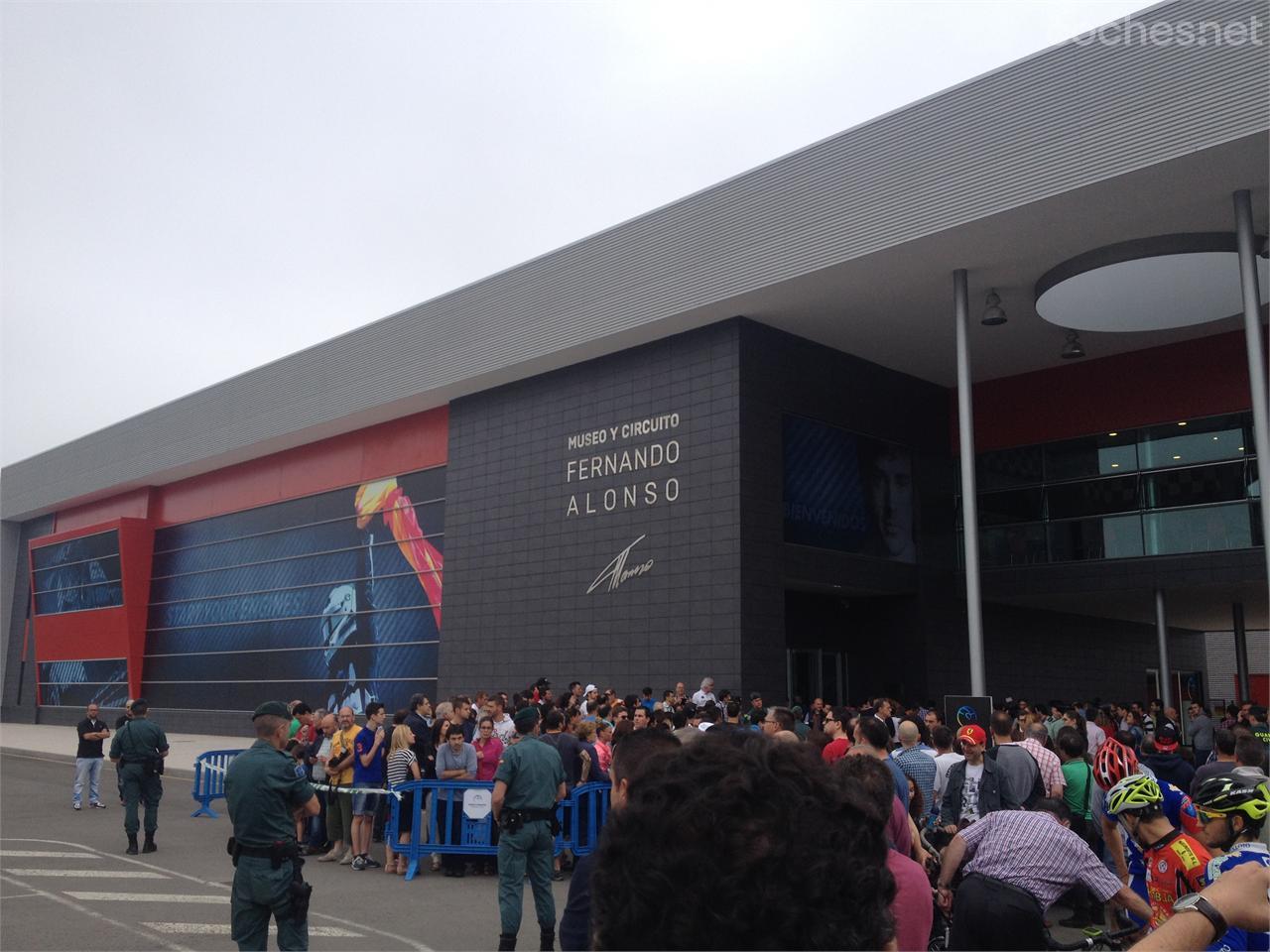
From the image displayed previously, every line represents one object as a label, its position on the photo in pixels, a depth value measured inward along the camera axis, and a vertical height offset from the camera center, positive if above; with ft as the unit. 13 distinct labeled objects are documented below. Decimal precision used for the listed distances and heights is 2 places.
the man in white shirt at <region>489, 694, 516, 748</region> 46.77 -3.86
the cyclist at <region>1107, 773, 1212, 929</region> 14.60 -2.91
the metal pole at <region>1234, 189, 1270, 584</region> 48.47 +14.59
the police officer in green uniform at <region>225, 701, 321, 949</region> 20.56 -4.07
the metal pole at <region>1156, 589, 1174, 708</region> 67.67 -0.69
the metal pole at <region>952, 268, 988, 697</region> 57.47 +8.80
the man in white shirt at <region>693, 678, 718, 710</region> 59.62 -3.21
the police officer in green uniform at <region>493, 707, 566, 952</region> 25.29 -4.53
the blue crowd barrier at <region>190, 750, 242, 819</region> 53.57 -7.14
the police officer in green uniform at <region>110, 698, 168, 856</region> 41.04 -4.95
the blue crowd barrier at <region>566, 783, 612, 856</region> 37.29 -6.18
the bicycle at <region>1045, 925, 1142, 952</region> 16.35 -5.03
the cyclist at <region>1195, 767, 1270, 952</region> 12.71 -2.20
